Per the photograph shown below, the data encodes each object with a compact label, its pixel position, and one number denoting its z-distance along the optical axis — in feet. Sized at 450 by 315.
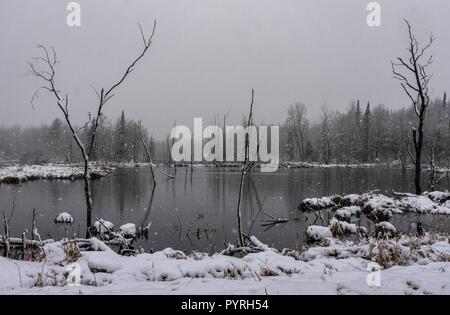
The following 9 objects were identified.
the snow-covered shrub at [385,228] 38.25
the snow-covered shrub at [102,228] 37.51
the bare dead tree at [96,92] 33.76
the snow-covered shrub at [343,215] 50.42
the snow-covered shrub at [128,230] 38.97
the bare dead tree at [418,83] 55.26
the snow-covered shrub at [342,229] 38.96
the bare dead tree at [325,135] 242.52
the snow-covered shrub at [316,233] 36.09
